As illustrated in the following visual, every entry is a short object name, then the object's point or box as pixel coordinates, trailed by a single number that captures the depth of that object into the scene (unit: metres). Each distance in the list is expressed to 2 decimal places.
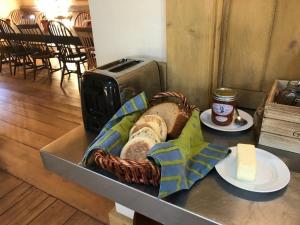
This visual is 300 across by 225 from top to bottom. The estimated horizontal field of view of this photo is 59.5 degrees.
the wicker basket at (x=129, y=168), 0.55
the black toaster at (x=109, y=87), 0.74
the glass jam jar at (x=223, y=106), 0.73
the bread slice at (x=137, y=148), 0.61
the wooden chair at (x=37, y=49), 3.54
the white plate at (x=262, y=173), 0.56
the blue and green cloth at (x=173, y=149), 0.54
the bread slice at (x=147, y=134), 0.64
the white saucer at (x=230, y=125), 0.77
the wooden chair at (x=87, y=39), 2.83
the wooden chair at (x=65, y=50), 3.29
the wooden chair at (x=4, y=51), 4.04
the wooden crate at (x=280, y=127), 0.62
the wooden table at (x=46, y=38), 3.10
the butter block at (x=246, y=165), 0.56
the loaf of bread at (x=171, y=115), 0.72
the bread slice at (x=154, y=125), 0.68
